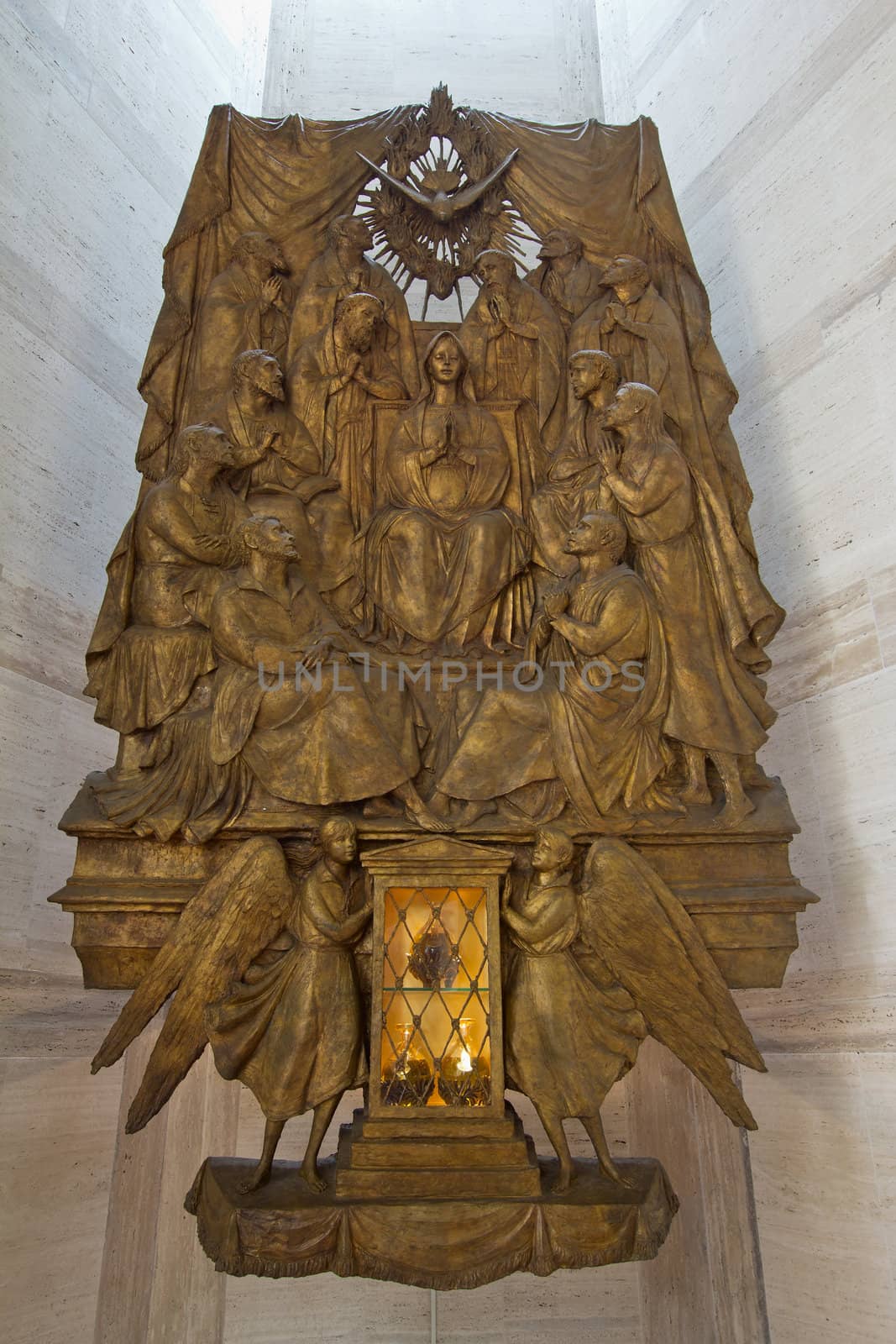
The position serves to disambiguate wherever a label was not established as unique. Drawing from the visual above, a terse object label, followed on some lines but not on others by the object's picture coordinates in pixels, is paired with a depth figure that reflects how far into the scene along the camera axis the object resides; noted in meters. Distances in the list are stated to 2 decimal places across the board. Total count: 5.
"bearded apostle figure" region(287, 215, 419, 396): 4.62
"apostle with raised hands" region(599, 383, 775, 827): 3.76
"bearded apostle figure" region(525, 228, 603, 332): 4.70
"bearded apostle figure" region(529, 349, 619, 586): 4.18
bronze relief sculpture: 3.31
